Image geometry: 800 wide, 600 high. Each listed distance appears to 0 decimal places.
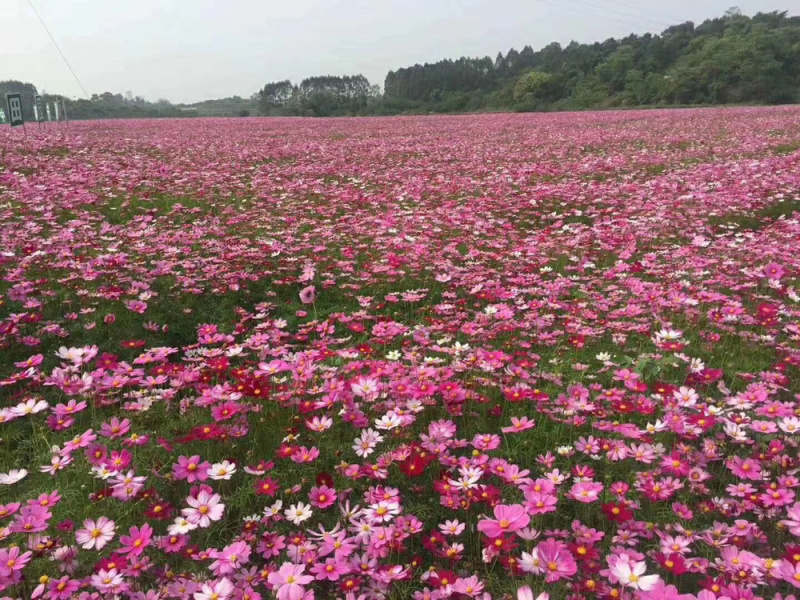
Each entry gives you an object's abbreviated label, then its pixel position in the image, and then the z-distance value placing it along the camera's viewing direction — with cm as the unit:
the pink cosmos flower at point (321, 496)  203
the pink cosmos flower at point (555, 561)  163
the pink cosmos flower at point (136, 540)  172
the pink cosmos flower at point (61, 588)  158
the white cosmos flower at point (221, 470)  207
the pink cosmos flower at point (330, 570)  169
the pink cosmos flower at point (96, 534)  179
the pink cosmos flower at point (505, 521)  174
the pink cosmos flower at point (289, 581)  157
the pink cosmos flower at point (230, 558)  171
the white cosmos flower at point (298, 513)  196
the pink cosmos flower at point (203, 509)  190
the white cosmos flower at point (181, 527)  187
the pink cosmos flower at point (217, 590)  157
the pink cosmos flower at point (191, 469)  204
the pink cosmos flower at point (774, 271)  432
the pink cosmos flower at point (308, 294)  374
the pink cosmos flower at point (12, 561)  159
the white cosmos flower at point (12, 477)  203
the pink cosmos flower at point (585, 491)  198
